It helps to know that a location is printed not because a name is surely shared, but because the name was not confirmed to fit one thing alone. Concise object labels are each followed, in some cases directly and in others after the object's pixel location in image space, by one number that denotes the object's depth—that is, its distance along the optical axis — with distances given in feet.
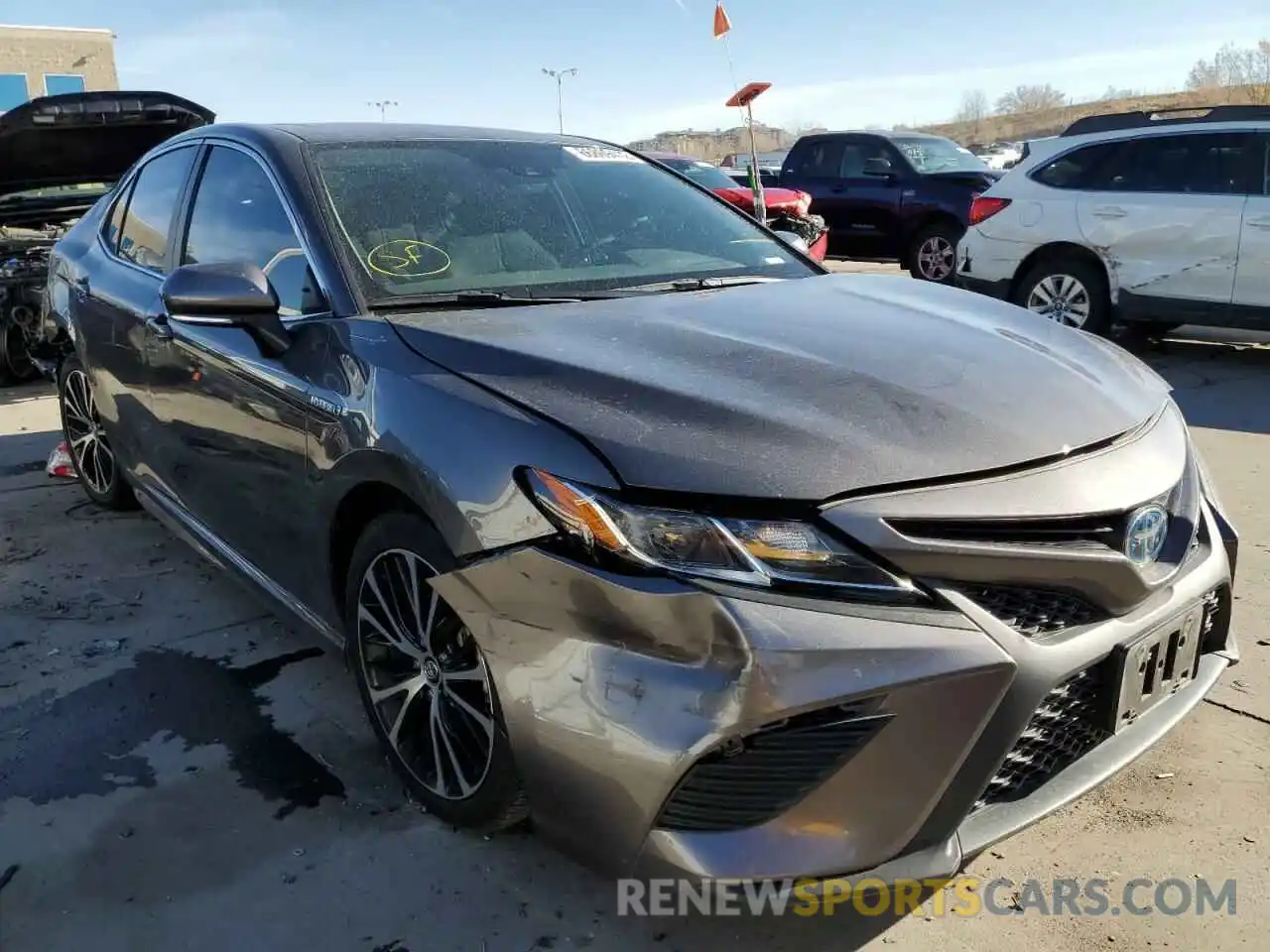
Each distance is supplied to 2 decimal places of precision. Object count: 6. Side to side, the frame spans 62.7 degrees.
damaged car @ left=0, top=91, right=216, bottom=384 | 19.02
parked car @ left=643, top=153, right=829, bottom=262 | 34.22
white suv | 22.53
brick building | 128.67
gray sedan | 5.64
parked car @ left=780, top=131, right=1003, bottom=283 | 37.73
